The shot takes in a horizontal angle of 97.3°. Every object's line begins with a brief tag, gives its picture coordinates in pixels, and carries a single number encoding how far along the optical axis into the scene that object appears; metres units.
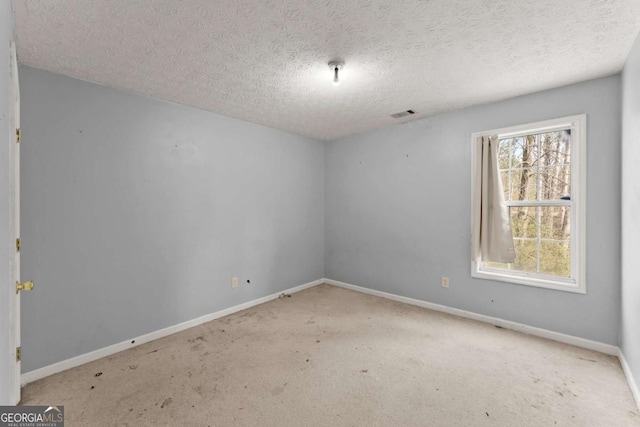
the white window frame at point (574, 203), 2.53
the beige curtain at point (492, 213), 2.96
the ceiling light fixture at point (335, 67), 2.15
